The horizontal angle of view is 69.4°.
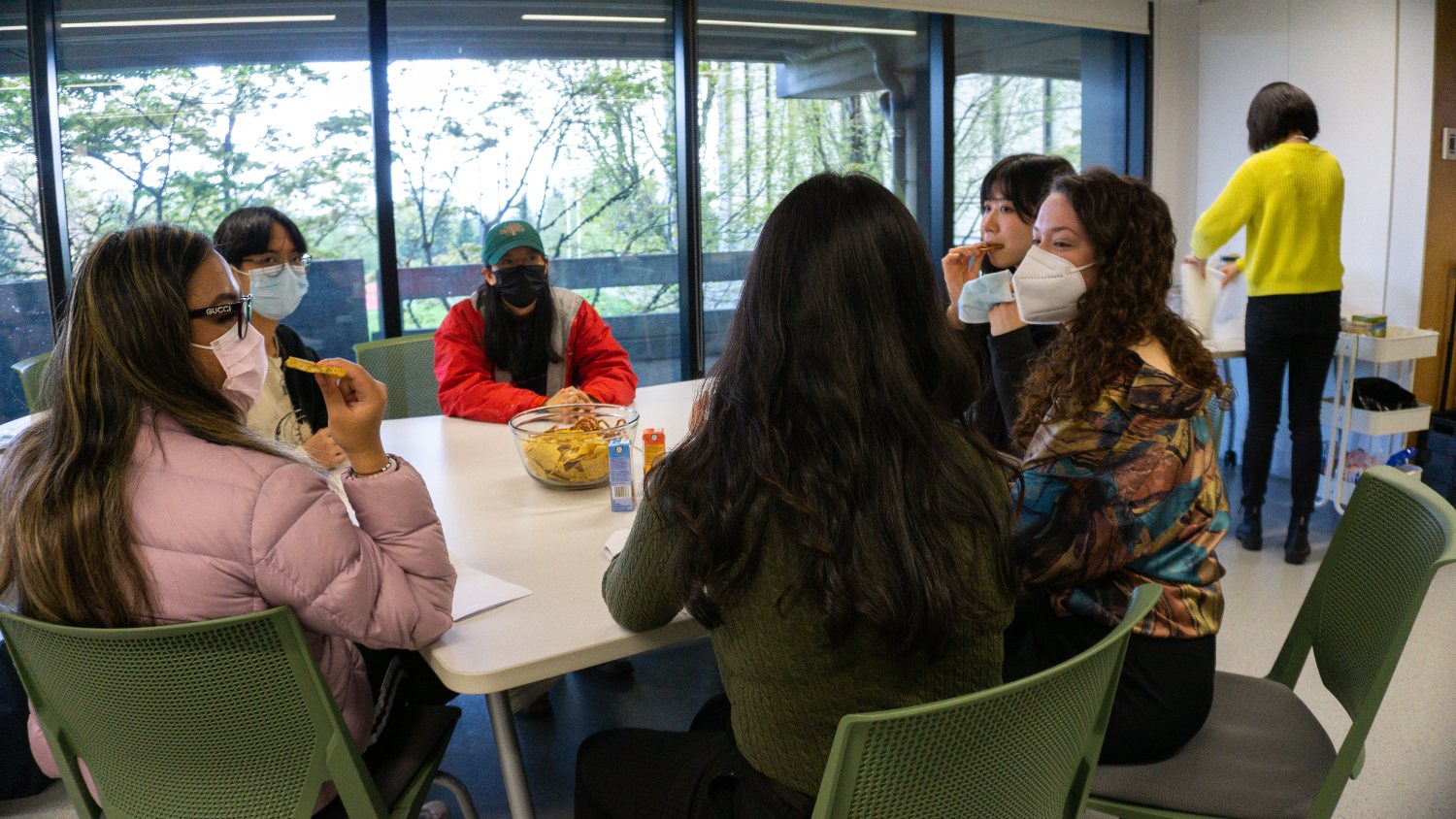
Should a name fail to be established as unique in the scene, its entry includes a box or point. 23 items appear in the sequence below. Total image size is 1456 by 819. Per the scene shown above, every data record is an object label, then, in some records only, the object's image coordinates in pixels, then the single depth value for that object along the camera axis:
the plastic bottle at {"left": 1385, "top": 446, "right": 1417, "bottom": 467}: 3.82
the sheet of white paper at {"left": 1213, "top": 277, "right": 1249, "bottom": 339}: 4.16
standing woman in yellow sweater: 3.56
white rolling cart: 3.78
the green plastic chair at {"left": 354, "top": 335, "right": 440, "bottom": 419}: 3.05
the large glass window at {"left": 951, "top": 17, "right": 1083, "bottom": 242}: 5.04
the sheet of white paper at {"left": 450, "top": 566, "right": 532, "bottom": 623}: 1.45
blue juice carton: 1.88
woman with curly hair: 1.46
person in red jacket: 2.71
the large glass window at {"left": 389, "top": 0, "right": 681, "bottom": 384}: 4.09
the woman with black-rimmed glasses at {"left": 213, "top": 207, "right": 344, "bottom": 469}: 2.46
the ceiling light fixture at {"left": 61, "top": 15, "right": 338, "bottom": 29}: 3.63
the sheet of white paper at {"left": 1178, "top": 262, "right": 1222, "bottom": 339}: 4.04
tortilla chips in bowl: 2.00
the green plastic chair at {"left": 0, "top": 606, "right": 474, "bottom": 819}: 1.13
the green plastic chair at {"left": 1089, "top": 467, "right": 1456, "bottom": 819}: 1.30
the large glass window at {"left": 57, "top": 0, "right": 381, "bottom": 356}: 3.66
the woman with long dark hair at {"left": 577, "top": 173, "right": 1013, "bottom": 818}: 1.12
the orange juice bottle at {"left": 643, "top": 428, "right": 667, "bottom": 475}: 2.07
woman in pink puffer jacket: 1.18
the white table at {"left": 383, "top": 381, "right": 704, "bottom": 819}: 1.32
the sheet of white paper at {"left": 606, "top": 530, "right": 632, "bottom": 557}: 1.66
